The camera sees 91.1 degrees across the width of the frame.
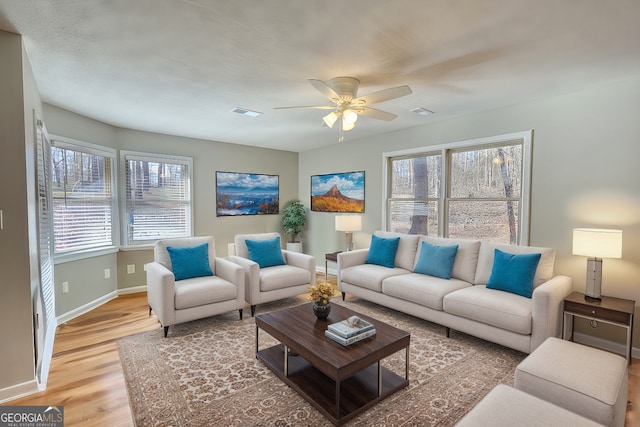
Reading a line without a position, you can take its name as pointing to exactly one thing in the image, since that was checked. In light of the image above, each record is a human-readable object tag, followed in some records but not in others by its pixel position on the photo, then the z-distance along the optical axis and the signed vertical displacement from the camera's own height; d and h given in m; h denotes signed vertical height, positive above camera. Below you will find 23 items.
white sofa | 2.69 -0.94
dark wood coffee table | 2.03 -1.08
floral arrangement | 2.65 -0.78
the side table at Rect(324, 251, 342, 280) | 5.03 -0.90
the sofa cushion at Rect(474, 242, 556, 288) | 3.13 -0.63
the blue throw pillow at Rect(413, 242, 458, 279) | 3.71 -0.71
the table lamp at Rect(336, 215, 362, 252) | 5.16 -0.36
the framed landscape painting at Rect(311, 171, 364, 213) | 5.53 +0.17
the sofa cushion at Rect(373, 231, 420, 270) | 4.22 -0.68
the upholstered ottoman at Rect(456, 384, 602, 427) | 1.39 -0.98
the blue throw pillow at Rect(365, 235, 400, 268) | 4.29 -0.70
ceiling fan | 2.64 +0.89
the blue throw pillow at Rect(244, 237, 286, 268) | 4.24 -0.70
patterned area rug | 2.05 -1.40
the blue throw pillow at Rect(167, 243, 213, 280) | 3.67 -0.72
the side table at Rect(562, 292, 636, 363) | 2.59 -0.94
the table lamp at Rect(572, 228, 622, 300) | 2.71 -0.41
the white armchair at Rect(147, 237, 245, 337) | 3.19 -0.92
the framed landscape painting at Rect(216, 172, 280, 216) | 5.72 +0.14
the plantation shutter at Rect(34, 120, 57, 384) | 2.53 -0.63
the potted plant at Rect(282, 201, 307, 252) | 6.32 -0.40
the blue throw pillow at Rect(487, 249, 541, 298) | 3.03 -0.71
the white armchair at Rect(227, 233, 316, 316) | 3.82 -0.94
